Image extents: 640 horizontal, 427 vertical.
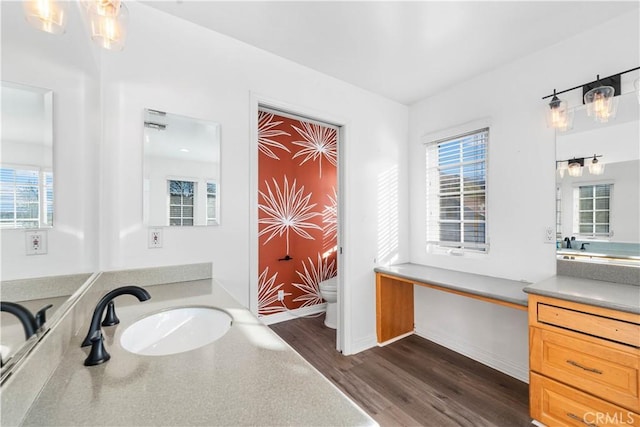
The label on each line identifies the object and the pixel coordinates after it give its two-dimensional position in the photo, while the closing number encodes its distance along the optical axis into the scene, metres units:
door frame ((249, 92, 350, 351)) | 1.88
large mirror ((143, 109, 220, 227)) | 1.54
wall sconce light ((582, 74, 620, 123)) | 1.68
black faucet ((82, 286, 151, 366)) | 0.72
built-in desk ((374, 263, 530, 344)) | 1.85
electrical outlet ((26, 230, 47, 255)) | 0.73
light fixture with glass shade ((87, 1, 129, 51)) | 0.88
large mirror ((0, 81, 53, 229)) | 0.59
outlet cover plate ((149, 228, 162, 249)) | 1.53
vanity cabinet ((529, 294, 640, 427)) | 1.29
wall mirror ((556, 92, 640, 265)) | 1.68
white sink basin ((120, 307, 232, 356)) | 1.05
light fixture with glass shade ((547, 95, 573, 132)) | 1.83
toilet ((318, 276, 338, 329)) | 2.96
